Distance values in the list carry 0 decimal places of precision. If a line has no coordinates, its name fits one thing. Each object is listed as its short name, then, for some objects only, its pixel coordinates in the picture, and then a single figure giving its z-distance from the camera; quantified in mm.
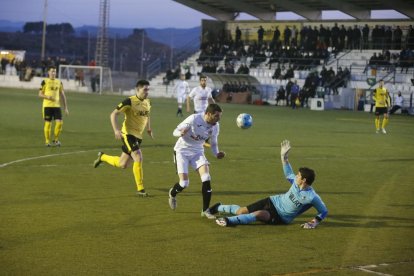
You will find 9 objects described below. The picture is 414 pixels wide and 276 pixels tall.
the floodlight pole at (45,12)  73500
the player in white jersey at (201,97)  24234
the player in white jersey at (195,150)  10719
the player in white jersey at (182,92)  37625
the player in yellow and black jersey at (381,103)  30594
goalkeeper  9844
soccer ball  12281
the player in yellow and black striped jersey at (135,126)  12531
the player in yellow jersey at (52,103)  20109
